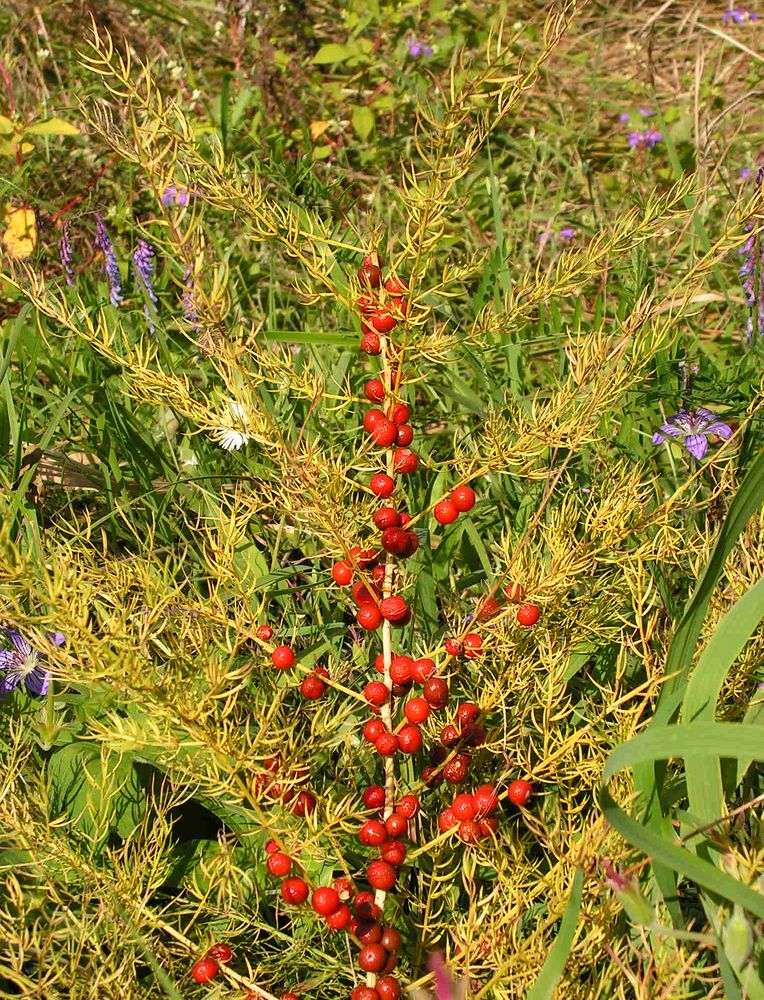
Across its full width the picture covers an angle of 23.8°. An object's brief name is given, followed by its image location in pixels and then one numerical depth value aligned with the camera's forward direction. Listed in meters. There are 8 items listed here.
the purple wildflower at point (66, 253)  0.85
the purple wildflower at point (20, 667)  0.65
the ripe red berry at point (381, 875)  0.50
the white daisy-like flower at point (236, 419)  0.50
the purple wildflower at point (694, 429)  0.71
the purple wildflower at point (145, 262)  0.89
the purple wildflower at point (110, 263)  0.89
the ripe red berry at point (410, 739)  0.50
